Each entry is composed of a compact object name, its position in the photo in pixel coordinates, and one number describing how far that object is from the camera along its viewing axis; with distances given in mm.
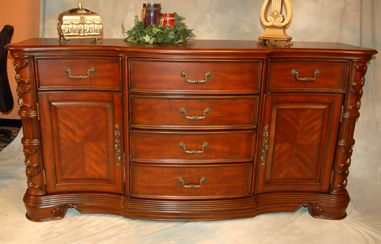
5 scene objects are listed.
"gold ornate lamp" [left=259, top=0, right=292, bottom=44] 2076
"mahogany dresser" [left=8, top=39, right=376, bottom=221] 1771
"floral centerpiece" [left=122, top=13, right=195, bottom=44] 1870
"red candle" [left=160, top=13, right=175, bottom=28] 1957
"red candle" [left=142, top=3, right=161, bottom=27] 1942
